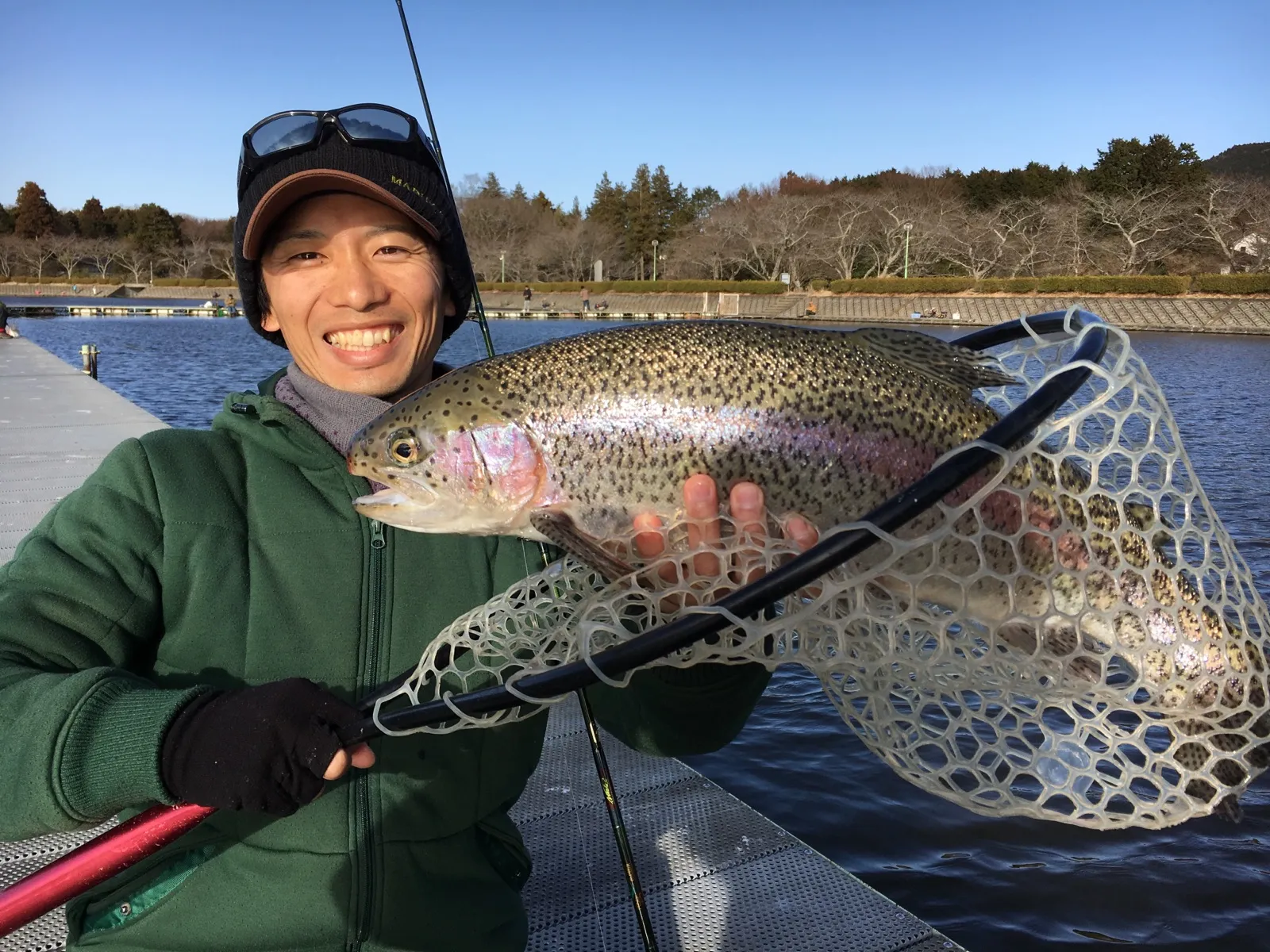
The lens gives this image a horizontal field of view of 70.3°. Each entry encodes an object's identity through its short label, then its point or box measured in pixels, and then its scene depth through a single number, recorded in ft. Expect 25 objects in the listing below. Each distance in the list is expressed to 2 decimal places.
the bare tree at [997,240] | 232.94
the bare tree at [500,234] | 332.80
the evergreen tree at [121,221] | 387.96
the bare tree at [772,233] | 266.57
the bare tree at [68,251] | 353.10
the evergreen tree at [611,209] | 338.34
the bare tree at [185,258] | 361.51
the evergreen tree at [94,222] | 386.52
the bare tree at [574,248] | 323.98
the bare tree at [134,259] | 359.05
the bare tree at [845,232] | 258.16
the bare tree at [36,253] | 355.97
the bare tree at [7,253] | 354.54
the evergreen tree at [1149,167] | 235.40
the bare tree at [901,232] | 251.39
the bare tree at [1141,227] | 213.87
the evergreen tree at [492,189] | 386.32
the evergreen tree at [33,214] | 371.56
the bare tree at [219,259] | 355.36
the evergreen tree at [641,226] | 329.11
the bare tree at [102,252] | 357.41
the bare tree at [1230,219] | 207.00
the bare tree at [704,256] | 282.56
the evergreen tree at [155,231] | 360.28
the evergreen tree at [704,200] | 355.97
